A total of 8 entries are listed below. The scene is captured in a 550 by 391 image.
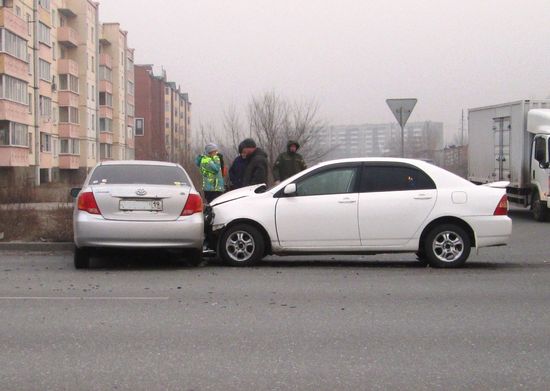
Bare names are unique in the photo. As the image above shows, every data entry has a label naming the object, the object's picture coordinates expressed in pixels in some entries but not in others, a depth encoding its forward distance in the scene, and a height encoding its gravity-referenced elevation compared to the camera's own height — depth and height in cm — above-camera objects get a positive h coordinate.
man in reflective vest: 1376 +7
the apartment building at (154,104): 10006 +987
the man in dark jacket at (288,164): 1455 +24
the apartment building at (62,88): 4712 +691
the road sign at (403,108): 1819 +162
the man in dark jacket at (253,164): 1344 +22
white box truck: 2072 +79
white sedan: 1087 -56
